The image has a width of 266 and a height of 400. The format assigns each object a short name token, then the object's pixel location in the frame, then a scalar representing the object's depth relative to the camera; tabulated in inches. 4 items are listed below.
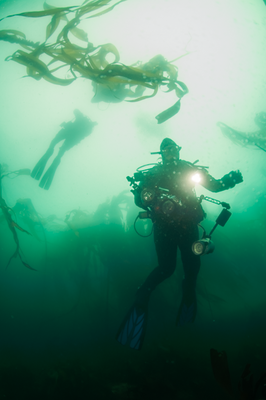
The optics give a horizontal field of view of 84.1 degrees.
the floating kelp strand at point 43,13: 126.6
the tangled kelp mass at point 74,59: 141.0
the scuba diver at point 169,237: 121.8
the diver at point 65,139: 303.4
